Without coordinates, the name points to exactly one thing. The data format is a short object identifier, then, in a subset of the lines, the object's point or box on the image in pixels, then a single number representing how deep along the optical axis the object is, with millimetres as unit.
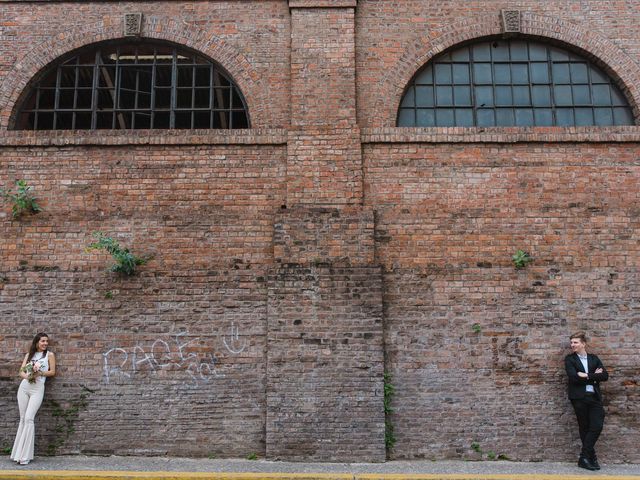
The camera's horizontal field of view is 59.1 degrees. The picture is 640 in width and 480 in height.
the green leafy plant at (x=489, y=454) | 7023
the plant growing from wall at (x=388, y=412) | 7062
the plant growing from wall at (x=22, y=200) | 7586
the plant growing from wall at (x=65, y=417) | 7105
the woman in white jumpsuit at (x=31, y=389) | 6723
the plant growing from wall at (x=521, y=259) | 7387
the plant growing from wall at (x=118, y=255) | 7297
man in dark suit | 6738
